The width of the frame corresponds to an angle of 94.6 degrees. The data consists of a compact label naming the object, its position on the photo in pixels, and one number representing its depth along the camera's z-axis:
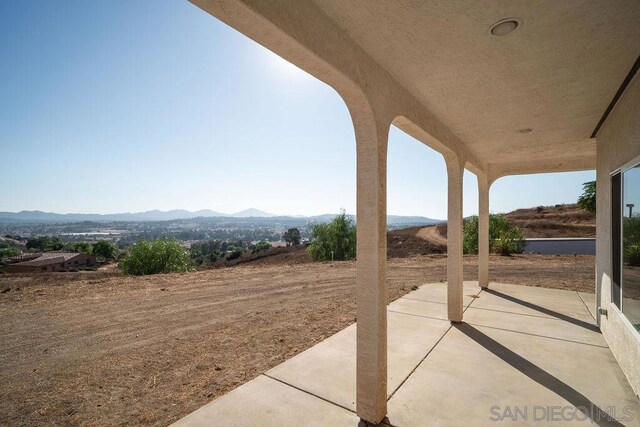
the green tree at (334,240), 22.89
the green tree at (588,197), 11.65
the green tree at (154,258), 16.42
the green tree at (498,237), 15.33
